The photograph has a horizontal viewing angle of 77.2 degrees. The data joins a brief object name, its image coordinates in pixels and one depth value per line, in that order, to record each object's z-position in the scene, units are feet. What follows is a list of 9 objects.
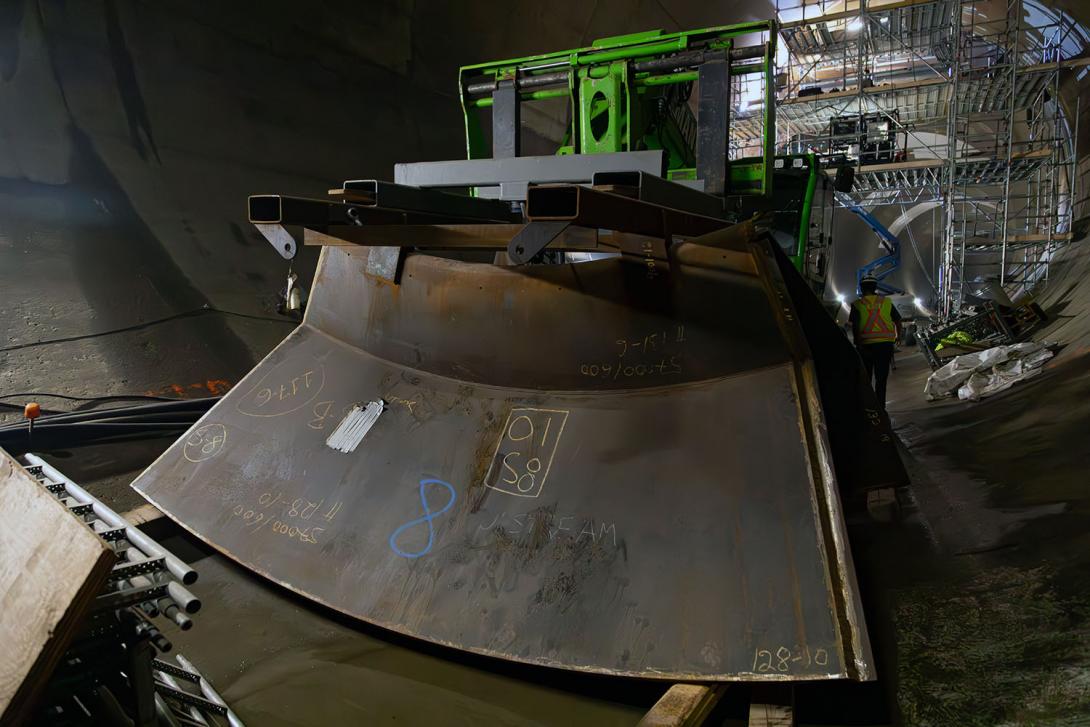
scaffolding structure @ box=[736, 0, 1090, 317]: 36.14
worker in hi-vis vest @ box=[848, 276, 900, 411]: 19.71
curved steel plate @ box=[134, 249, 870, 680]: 6.98
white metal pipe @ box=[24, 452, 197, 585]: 5.83
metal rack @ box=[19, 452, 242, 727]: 5.55
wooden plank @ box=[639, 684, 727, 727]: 5.92
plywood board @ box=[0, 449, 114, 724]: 4.92
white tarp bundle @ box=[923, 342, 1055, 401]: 19.34
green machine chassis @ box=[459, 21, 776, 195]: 12.18
